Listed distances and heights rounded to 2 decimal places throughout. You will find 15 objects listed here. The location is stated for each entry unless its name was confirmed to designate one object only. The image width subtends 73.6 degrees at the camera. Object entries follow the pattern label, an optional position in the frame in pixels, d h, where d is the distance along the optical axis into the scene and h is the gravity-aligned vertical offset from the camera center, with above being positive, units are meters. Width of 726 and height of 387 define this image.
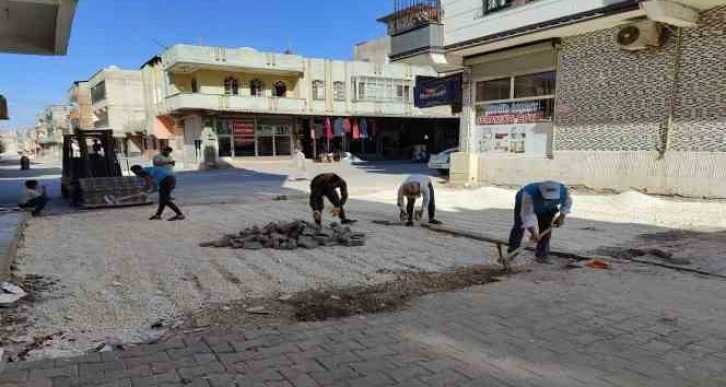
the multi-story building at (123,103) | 43.50 +3.38
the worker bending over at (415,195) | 8.66 -1.01
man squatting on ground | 11.04 -1.37
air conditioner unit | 11.13 +2.40
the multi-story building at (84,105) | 52.92 +3.79
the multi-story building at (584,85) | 10.66 +1.40
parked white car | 22.73 -1.06
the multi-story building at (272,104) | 30.88 +2.46
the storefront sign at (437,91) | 17.08 +1.78
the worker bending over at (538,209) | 5.59 -0.83
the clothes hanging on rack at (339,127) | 35.41 +0.91
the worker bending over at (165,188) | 10.06 -1.00
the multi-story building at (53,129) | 67.54 +1.68
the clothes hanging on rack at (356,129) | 36.22 +0.78
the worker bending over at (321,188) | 8.45 -0.85
